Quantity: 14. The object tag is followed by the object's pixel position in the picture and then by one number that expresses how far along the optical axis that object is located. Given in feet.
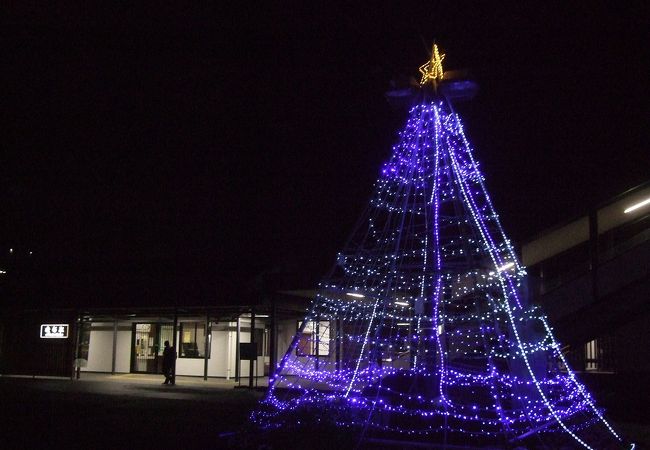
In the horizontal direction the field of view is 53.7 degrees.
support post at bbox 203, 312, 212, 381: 68.20
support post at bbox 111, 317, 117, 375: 76.02
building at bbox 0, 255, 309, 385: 66.39
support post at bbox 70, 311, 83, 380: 71.65
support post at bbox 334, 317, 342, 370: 39.56
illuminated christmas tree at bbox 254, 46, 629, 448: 29.60
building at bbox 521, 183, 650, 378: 39.04
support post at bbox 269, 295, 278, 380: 58.65
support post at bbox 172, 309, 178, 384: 63.62
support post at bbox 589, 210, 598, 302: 39.83
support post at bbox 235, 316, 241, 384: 64.49
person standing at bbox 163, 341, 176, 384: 63.67
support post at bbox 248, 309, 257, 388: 58.70
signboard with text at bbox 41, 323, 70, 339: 73.67
